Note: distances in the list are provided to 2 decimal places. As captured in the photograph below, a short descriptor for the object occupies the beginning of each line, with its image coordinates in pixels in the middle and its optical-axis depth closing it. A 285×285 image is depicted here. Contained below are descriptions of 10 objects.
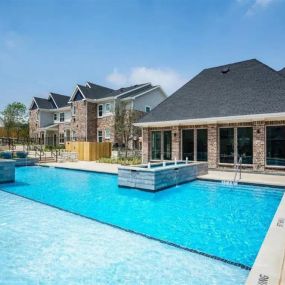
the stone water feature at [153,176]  11.05
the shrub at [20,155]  22.28
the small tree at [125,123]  25.39
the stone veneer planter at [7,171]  13.00
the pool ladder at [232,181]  12.28
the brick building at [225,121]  14.72
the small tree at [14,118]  43.66
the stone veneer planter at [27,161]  21.44
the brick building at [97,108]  30.39
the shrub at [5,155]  21.22
